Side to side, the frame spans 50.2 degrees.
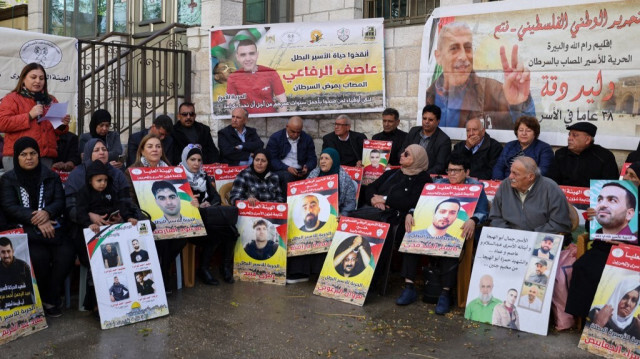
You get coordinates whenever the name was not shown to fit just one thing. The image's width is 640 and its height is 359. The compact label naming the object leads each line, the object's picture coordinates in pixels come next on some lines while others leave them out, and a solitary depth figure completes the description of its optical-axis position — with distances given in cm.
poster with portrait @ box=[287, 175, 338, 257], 709
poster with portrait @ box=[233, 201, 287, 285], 716
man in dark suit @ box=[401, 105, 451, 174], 805
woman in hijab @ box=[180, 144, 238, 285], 707
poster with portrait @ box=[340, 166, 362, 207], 814
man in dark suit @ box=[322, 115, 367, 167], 894
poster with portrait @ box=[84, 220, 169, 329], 569
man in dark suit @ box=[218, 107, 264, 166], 912
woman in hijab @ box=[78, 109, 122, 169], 777
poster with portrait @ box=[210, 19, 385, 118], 940
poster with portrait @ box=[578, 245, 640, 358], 500
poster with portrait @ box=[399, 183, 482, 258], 631
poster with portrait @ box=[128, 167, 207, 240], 665
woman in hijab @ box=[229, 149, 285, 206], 752
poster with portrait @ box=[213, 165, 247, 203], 831
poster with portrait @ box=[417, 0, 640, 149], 742
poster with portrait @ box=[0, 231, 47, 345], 522
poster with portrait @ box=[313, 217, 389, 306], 650
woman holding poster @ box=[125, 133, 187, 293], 670
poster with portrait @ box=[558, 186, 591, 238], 665
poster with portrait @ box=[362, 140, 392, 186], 848
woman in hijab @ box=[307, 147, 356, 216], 748
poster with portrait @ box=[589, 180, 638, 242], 538
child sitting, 603
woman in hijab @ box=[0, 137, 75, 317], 586
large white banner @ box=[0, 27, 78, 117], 866
